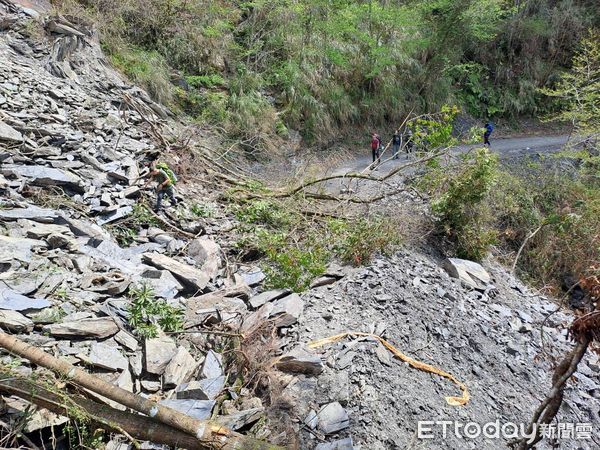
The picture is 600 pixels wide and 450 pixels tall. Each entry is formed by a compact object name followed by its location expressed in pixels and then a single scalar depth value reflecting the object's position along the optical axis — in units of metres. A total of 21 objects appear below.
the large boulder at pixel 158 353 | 3.52
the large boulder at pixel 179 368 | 3.48
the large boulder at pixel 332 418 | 3.37
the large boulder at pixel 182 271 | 5.17
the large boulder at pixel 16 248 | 4.15
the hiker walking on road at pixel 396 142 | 11.89
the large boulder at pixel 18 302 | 3.51
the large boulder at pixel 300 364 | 3.92
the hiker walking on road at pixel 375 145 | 11.94
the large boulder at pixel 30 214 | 4.95
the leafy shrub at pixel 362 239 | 6.23
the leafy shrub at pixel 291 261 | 5.50
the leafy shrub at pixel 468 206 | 7.14
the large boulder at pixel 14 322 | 3.27
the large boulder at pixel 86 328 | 3.45
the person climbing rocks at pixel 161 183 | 6.82
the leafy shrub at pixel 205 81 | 12.53
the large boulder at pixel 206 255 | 5.79
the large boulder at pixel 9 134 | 6.31
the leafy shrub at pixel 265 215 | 7.59
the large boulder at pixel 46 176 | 5.93
